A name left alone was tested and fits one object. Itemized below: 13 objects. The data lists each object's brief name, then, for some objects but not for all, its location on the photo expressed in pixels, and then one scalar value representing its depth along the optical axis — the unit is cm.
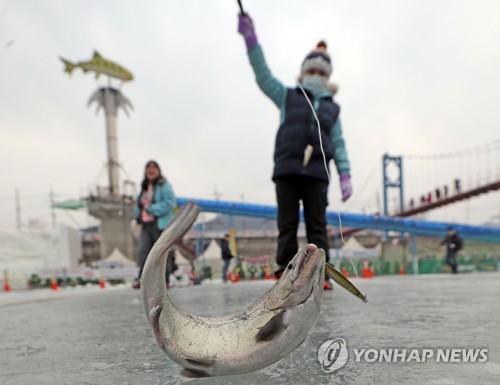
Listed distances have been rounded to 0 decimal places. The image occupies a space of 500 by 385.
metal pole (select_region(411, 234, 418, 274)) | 1345
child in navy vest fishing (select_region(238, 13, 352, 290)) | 227
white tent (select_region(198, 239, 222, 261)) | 1873
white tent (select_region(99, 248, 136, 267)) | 1439
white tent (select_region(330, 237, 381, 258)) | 1556
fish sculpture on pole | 2825
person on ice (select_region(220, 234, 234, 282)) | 959
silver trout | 69
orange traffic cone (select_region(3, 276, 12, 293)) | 1011
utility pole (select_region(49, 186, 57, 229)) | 2470
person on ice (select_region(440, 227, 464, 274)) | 1003
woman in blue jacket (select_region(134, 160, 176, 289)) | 324
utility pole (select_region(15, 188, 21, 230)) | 3447
